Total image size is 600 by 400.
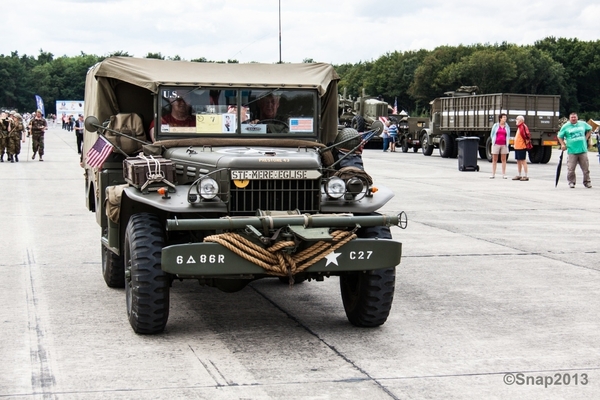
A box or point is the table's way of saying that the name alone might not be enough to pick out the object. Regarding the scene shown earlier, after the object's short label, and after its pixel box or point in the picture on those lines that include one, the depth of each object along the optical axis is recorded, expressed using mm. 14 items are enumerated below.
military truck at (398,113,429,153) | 39469
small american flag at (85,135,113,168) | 8102
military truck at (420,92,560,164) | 30062
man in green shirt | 19859
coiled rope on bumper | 6305
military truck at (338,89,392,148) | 41969
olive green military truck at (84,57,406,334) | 6379
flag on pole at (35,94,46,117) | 66738
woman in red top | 23031
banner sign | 97438
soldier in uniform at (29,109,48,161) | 28469
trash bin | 25969
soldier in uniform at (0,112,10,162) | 28203
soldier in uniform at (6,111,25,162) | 28359
